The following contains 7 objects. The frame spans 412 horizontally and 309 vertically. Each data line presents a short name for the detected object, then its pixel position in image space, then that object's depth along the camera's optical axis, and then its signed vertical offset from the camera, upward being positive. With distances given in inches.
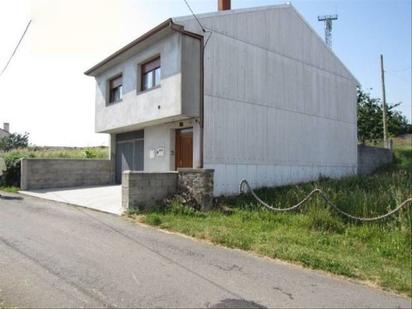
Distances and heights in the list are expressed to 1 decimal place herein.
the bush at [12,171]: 800.3 +2.5
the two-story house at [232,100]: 577.3 +114.4
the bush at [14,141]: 2239.9 +193.6
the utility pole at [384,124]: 1088.3 +128.2
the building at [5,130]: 2642.7 +274.0
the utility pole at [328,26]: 1627.7 +576.4
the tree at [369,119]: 1238.9 +156.6
